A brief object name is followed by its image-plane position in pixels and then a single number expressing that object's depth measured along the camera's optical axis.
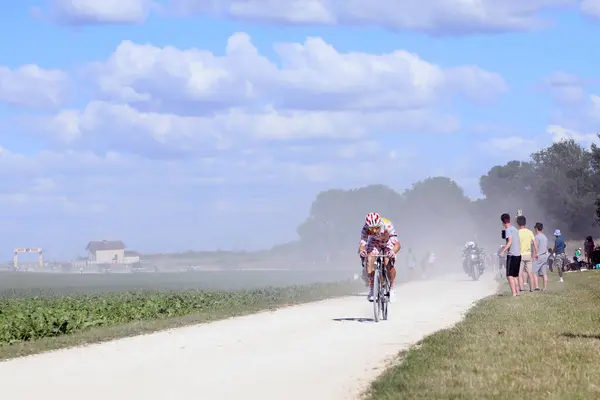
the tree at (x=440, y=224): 168.88
